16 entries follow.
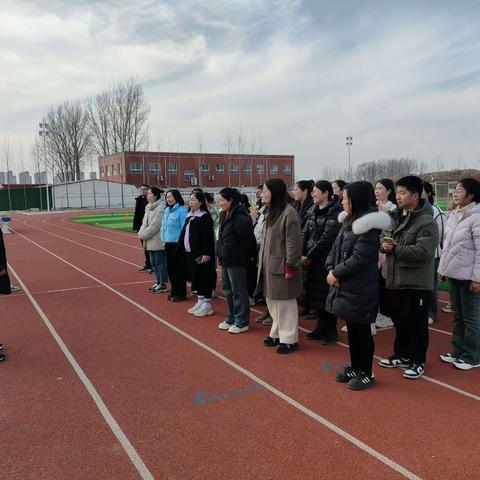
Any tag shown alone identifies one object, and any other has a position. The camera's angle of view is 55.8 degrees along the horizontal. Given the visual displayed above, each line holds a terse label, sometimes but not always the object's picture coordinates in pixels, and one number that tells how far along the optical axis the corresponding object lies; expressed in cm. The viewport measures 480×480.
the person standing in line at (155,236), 848
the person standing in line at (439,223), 606
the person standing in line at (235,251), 595
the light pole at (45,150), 5244
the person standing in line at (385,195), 551
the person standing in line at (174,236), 789
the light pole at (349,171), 5709
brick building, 6675
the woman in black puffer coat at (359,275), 408
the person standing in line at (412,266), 428
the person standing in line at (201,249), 684
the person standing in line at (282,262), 506
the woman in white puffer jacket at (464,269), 450
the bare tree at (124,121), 7038
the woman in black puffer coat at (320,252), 556
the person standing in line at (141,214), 1109
